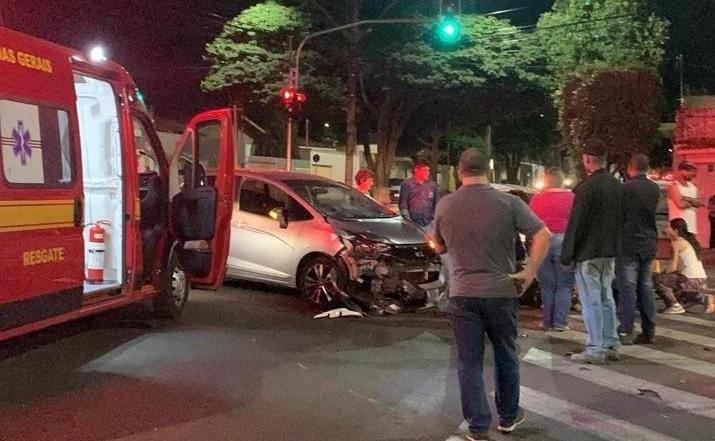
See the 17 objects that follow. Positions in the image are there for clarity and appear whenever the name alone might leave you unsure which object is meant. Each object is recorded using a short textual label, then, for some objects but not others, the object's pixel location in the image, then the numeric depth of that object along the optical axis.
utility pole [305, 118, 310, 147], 44.47
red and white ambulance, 6.39
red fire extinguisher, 8.04
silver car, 10.05
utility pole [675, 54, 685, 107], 32.41
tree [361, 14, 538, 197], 28.03
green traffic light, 17.44
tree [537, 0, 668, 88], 25.86
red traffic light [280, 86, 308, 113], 20.22
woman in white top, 10.73
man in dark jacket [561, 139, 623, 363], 7.49
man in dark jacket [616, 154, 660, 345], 8.28
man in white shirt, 10.80
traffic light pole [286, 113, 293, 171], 21.43
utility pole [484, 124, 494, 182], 38.86
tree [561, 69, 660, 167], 24.66
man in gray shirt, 5.27
